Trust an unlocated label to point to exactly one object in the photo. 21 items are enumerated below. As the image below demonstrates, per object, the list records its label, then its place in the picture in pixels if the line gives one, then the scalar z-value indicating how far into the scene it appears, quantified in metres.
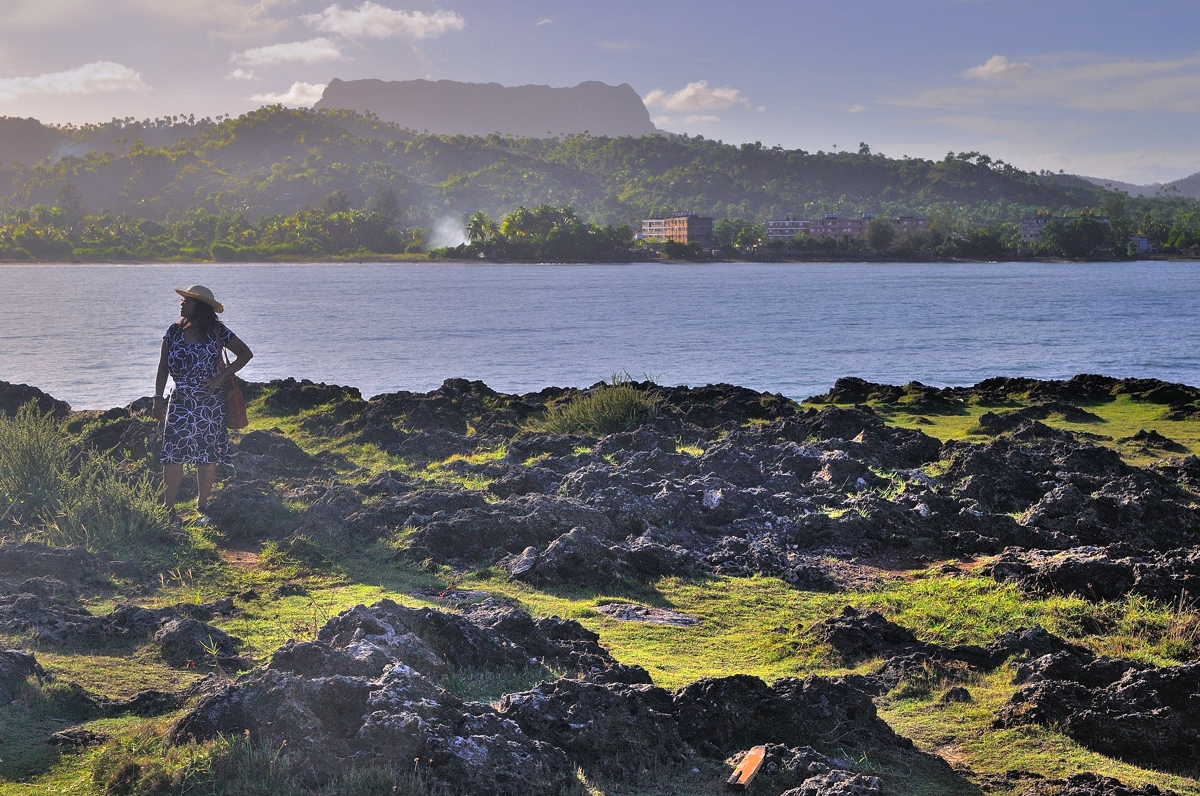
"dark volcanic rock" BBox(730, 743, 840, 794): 4.59
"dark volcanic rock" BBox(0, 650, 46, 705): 5.04
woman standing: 9.59
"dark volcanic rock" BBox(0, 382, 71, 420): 17.11
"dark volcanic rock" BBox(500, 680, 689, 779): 4.73
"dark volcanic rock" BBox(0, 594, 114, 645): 6.32
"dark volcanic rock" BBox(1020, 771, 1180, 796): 4.59
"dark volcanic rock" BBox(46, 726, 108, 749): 4.66
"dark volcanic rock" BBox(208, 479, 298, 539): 9.75
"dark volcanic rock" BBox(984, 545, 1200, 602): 7.77
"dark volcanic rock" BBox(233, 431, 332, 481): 12.38
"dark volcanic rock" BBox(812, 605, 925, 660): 6.73
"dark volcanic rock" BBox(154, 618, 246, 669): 6.04
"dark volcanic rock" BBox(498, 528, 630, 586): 8.57
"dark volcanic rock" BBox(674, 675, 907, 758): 5.12
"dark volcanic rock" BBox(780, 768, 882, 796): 4.26
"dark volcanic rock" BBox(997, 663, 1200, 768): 5.21
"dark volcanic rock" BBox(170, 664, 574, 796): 4.16
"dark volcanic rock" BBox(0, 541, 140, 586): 7.95
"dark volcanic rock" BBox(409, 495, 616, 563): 9.28
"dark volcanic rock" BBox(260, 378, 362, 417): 19.61
